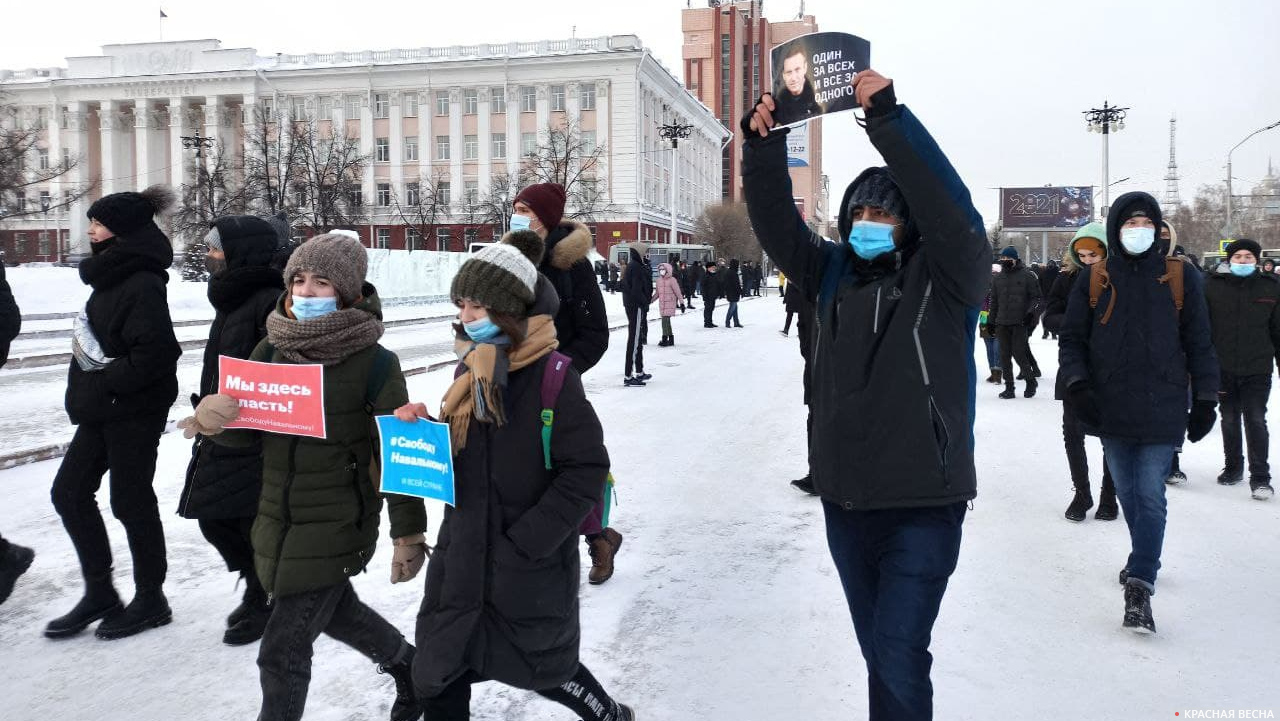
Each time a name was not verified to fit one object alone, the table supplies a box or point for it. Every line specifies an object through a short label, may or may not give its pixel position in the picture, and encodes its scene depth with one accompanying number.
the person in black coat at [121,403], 3.90
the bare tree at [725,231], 73.50
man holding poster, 2.50
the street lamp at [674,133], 44.22
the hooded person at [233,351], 3.49
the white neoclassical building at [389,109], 65.88
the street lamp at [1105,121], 38.47
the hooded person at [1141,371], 4.14
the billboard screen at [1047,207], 59.47
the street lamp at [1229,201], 40.48
